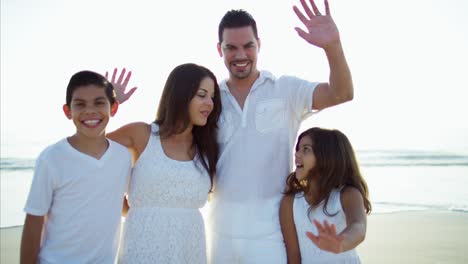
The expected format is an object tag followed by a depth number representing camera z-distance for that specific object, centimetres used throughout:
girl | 366
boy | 289
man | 361
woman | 336
